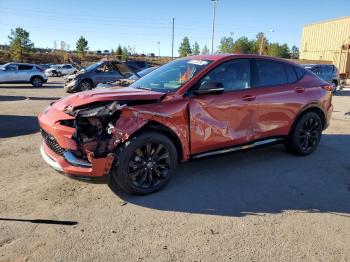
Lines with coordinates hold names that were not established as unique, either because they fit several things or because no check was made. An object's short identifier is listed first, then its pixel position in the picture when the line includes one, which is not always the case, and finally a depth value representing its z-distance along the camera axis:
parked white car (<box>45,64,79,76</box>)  39.67
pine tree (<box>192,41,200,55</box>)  99.74
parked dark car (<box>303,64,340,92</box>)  20.81
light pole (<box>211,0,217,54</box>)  44.24
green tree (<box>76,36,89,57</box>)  80.56
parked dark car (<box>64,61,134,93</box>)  15.85
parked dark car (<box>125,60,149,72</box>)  18.97
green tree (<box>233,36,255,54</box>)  76.75
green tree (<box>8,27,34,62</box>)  64.31
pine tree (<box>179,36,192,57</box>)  88.12
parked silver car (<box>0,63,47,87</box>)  22.17
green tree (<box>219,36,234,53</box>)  85.36
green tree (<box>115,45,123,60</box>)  71.19
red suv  4.04
